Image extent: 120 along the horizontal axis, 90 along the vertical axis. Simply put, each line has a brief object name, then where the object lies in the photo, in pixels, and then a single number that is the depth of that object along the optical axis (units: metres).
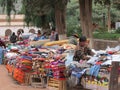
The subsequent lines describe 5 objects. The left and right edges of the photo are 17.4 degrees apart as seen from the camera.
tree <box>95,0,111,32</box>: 20.14
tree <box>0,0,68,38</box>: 21.02
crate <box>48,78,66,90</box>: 11.08
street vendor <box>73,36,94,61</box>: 10.32
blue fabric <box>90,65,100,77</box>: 10.08
